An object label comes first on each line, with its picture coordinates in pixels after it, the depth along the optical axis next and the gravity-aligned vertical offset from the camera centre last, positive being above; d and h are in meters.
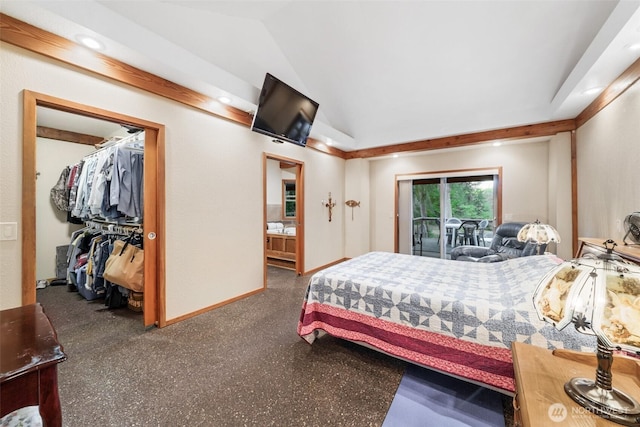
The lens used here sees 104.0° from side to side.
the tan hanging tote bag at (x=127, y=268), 2.77 -0.60
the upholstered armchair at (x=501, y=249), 3.59 -0.57
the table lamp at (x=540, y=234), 2.40 -0.21
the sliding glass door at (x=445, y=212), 4.80 +0.01
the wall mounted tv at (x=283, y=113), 3.01 +1.32
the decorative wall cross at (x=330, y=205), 5.18 +0.17
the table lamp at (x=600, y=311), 0.70 -0.30
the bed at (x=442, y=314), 1.56 -0.73
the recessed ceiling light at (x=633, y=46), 1.97 +1.32
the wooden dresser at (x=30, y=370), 0.72 -0.46
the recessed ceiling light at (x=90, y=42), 1.92 +1.35
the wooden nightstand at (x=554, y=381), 0.76 -0.62
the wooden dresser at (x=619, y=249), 1.68 -0.29
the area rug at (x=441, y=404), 1.53 -1.27
